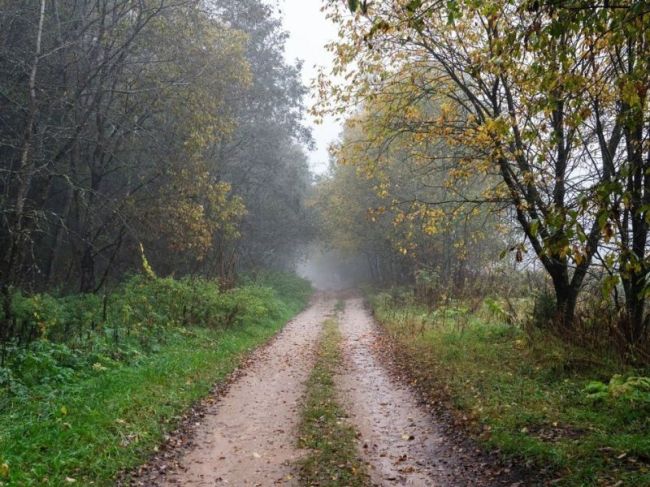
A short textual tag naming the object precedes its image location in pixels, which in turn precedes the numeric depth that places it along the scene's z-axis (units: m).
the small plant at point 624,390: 6.28
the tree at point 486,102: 9.05
